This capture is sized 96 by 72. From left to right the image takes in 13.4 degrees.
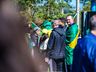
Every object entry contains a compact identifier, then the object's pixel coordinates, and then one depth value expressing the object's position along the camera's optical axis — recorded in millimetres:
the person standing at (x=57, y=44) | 9609
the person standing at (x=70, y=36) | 9104
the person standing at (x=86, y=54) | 4521
